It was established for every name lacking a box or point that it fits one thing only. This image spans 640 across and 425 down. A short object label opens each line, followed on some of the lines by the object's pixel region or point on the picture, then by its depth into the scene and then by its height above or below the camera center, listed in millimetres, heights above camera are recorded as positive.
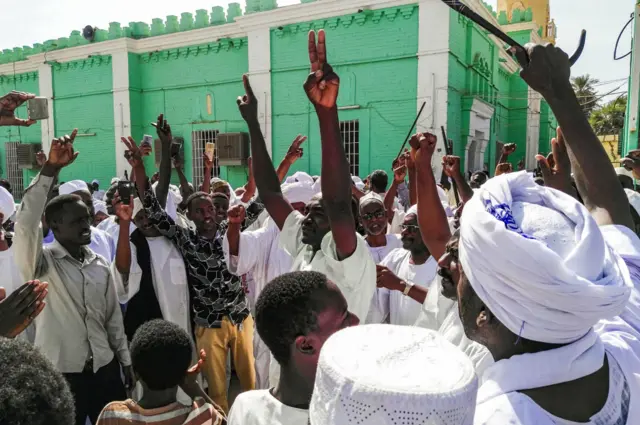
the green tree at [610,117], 24177 +2415
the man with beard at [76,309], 2699 -817
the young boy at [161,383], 1909 -911
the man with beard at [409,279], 2828 -673
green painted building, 12070 +2425
